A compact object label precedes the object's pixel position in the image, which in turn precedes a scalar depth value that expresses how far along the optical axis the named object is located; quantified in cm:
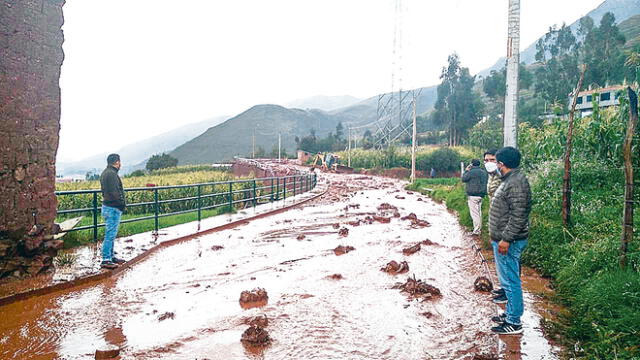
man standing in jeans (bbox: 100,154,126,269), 784
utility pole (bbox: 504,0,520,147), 883
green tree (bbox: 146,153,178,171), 6656
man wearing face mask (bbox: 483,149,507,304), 841
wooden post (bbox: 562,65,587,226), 785
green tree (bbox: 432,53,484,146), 7362
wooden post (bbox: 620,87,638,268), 546
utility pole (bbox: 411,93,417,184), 3491
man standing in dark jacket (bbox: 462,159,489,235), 1082
